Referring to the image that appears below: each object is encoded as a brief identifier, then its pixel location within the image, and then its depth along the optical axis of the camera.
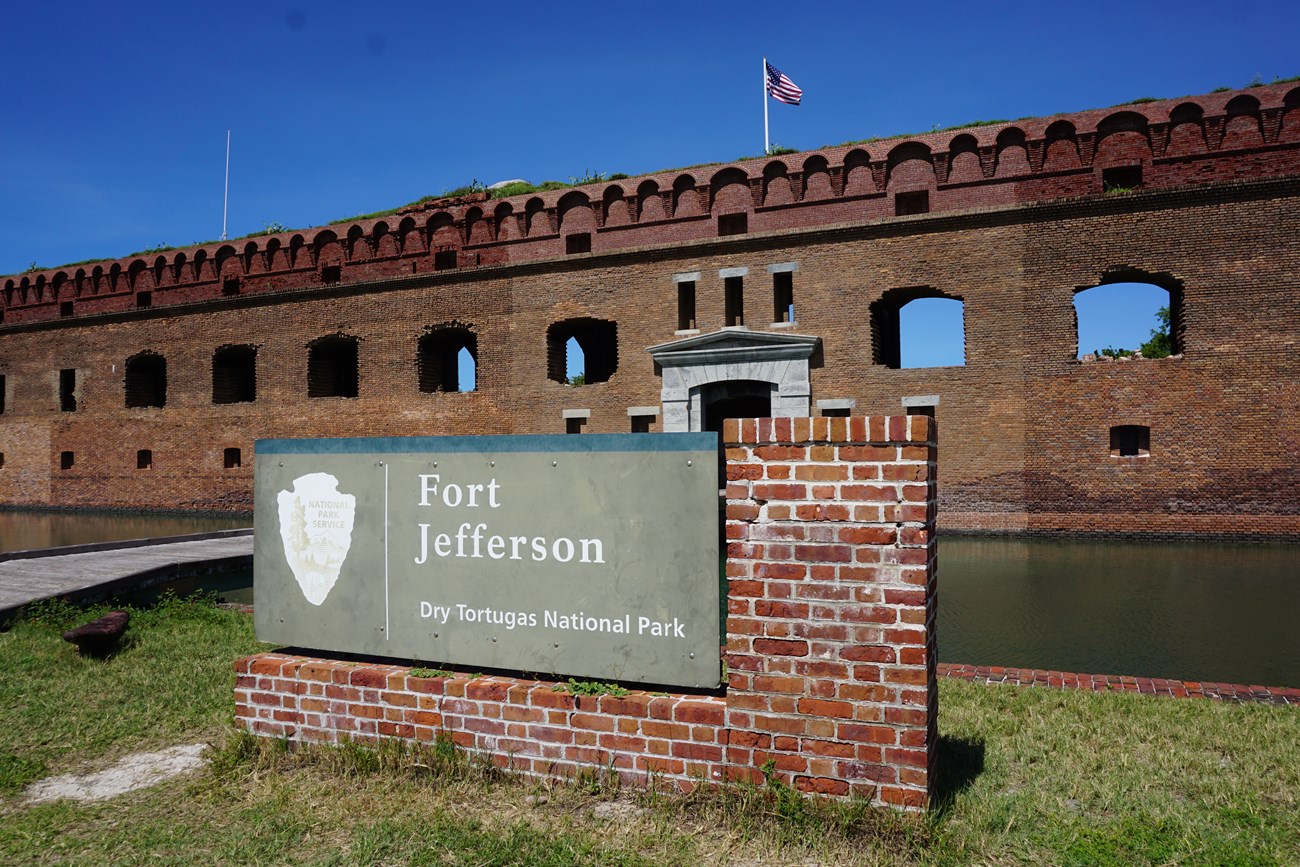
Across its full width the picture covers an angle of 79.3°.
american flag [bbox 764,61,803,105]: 19.25
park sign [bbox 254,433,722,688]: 3.07
